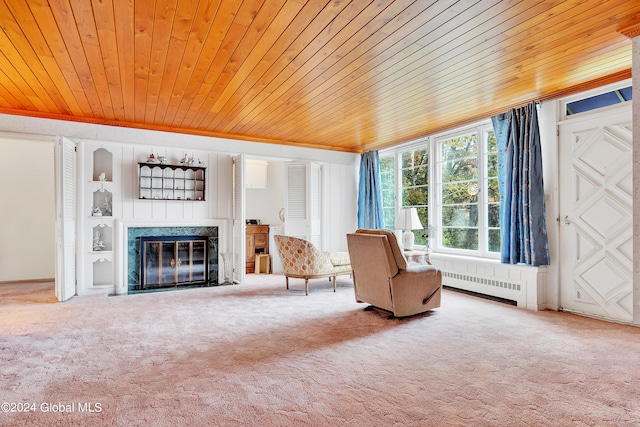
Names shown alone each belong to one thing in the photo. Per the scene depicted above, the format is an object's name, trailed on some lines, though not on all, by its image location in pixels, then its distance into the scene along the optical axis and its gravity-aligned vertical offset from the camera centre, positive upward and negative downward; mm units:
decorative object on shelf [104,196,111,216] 5234 +172
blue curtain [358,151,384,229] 6594 +416
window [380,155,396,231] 6531 +501
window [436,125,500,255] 4812 +324
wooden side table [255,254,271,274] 7000 -933
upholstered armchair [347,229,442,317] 3660 -652
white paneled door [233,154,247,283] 5773 -70
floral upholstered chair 4938 -624
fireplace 5320 -617
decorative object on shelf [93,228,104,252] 5122 -338
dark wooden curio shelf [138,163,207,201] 5355 +552
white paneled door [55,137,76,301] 4488 -6
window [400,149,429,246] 5812 +547
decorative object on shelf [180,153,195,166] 5633 +891
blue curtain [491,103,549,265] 4109 +297
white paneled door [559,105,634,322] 3537 -11
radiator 4090 -798
